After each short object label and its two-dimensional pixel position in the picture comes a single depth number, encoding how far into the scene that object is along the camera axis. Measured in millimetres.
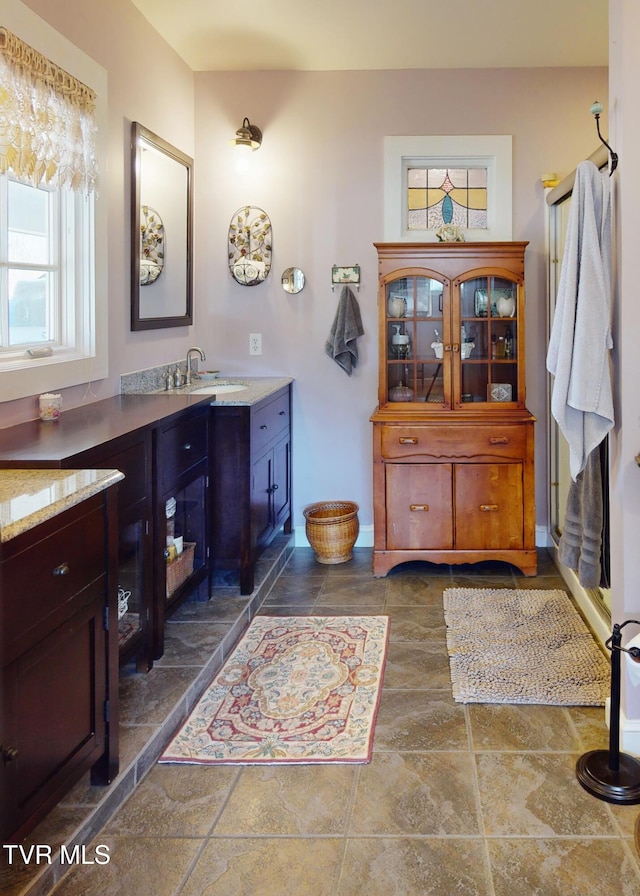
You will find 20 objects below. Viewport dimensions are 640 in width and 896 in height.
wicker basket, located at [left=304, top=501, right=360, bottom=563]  4062
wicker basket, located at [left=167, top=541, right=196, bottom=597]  2914
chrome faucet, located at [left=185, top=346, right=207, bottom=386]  4000
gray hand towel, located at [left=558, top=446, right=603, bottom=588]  2555
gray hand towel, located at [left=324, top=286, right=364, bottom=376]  4195
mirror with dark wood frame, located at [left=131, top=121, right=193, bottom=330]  3385
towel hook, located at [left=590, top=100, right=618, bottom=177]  2152
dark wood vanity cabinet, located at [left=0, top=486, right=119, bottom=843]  1444
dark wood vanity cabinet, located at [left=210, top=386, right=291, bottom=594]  3326
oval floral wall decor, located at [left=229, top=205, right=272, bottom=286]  4289
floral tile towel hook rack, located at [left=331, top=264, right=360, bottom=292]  4254
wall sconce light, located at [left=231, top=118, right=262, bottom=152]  4055
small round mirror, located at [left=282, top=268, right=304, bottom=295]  4301
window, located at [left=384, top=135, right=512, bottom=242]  4160
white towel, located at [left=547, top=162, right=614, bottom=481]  2205
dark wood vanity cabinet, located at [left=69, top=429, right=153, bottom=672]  2338
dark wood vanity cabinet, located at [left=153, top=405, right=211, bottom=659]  2668
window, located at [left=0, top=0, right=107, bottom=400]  2365
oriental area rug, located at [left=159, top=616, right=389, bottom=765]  2283
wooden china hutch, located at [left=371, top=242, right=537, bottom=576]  3844
